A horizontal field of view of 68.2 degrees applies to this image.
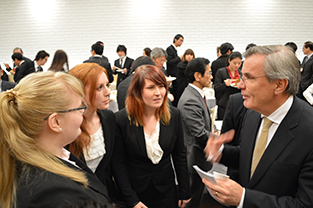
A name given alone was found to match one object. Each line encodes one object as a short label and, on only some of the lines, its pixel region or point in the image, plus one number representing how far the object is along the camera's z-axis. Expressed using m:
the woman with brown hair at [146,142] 1.80
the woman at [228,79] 4.23
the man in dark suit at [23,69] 6.30
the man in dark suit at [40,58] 5.71
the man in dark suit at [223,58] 5.67
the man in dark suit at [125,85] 3.30
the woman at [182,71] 6.05
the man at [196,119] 2.41
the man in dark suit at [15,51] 7.99
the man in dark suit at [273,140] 1.20
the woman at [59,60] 4.32
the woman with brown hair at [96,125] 1.62
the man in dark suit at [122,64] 6.93
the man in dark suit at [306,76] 5.52
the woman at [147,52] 6.76
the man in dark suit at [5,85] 3.64
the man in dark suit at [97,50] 5.53
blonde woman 0.86
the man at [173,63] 6.67
